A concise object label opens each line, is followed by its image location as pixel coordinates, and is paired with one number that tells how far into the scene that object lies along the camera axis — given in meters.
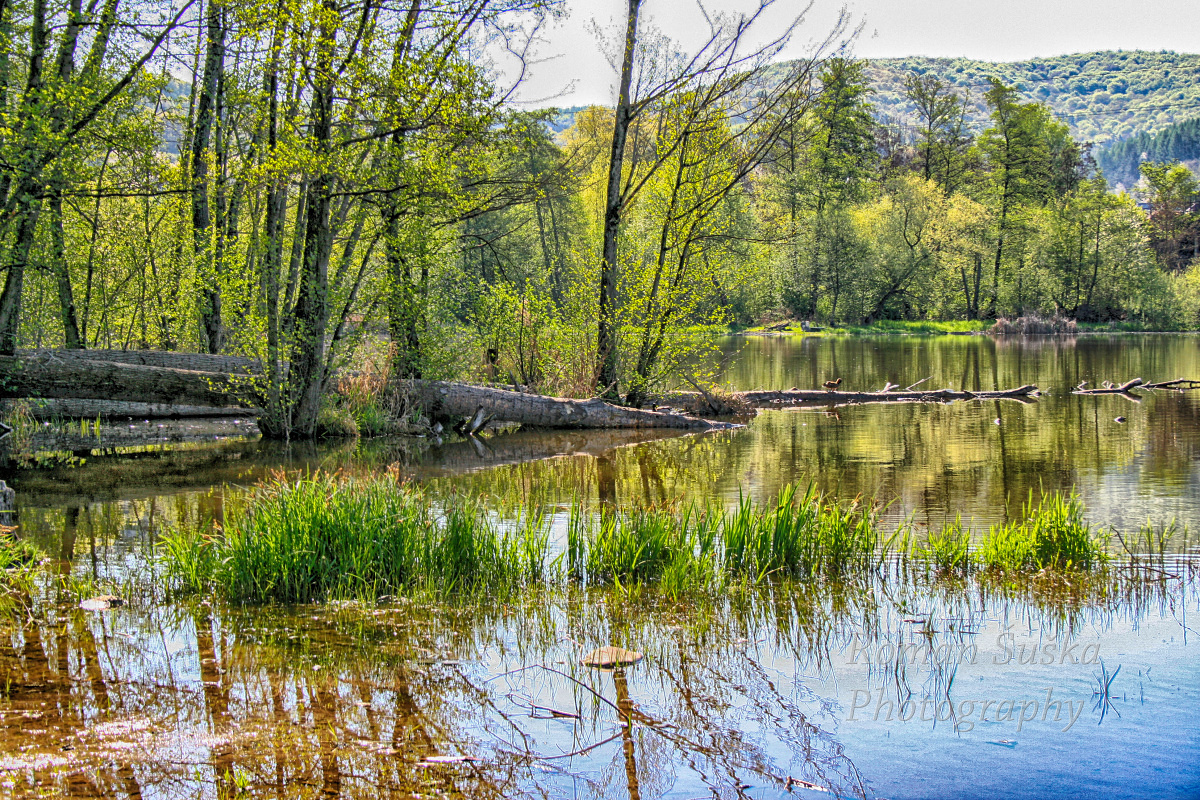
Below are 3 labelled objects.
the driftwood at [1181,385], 24.14
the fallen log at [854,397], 22.41
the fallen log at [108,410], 16.47
